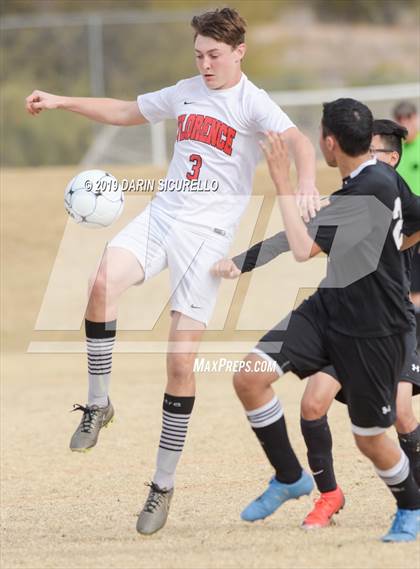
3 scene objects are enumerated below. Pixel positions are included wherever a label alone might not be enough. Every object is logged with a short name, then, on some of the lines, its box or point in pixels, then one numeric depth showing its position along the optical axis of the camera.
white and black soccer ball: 15.09
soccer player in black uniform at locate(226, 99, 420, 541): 11.73
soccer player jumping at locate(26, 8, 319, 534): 13.62
